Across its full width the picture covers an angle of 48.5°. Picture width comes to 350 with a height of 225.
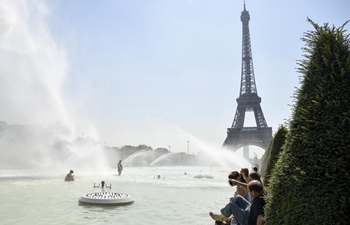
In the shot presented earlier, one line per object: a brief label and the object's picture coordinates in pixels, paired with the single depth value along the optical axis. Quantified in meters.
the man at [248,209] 5.77
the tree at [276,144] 13.90
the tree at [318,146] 4.18
